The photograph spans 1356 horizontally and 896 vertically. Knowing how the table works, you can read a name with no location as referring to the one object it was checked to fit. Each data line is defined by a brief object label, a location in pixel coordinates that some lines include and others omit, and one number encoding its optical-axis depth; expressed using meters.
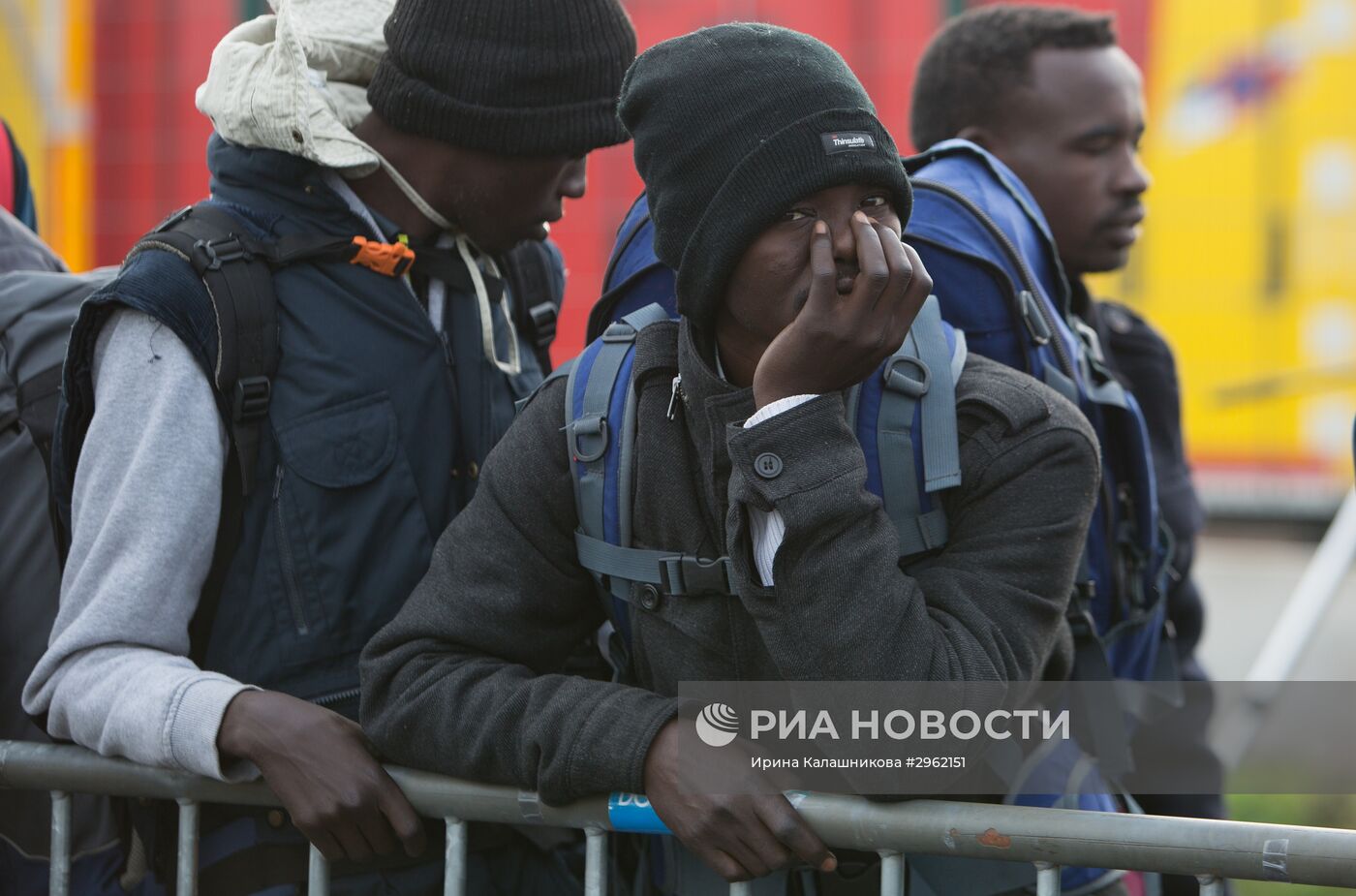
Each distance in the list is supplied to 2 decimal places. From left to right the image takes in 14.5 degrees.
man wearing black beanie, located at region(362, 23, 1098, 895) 4.22
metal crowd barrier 4.19
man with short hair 4.95
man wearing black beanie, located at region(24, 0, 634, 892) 4.44
